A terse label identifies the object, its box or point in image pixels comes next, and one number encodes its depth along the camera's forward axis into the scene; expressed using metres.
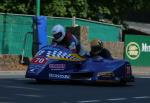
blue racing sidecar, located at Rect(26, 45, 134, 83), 17.34
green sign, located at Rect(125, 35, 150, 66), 31.75
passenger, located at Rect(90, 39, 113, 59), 18.00
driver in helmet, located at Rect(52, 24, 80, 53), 17.86
